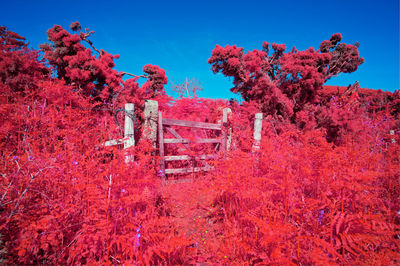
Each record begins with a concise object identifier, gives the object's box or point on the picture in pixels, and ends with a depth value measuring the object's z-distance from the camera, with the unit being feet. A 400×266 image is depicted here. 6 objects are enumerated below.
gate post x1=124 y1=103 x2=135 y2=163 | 12.37
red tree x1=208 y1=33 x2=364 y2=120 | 29.87
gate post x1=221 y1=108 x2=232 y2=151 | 18.26
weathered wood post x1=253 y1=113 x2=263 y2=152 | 17.53
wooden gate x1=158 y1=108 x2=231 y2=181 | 14.85
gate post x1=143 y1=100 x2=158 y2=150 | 14.19
